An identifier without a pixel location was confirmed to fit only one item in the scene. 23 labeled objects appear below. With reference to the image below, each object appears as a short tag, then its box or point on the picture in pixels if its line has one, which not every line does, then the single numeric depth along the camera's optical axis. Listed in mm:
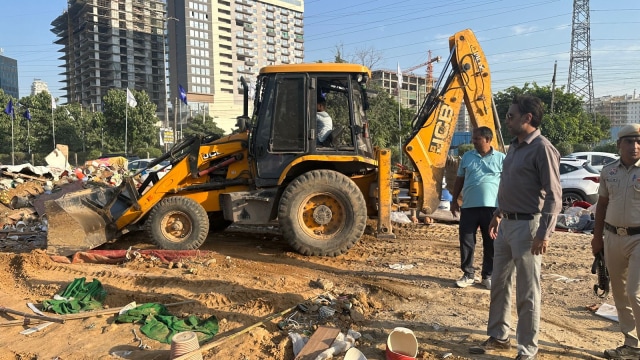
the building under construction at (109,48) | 100750
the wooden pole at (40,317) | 3875
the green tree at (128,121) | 34219
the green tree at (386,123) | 21706
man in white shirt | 6113
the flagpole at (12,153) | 30534
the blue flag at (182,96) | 33153
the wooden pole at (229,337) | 3029
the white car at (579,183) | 10125
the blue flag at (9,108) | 29244
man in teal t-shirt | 4684
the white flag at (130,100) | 29781
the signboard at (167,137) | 28422
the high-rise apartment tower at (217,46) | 103562
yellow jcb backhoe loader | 5949
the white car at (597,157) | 14387
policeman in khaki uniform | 3037
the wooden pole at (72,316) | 3900
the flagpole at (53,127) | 34266
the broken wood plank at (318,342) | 3135
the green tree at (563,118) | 30234
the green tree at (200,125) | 52781
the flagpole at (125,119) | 33188
